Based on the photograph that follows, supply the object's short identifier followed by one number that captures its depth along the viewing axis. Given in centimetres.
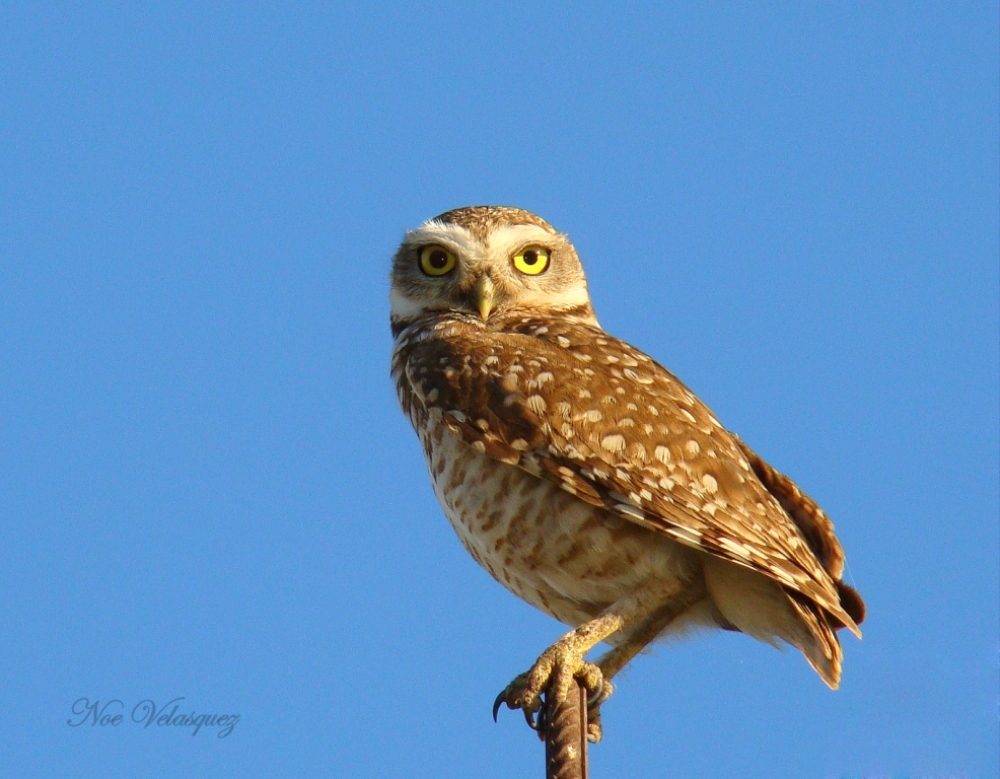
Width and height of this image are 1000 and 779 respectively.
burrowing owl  817
